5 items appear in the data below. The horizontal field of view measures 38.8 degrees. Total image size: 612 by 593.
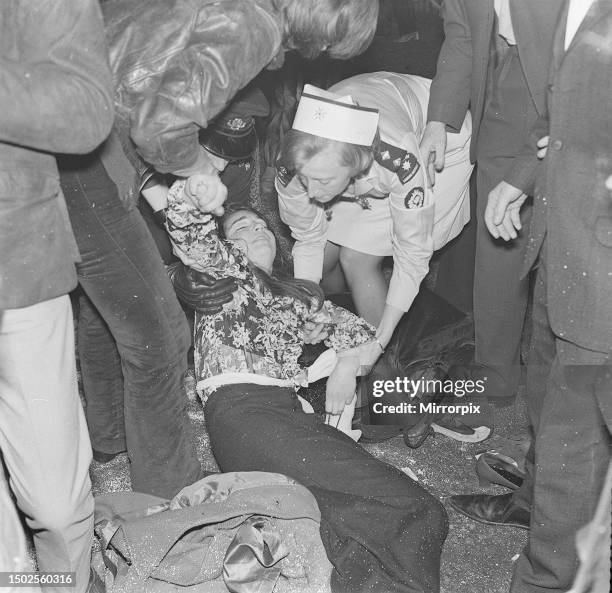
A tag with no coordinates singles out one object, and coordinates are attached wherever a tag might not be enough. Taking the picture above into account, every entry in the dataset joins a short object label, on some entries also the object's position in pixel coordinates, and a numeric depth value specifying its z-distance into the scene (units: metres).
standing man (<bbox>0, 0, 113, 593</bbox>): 1.09
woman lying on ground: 1.46
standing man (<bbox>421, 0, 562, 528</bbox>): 1.69
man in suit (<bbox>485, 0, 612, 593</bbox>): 1.24
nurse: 1.77
